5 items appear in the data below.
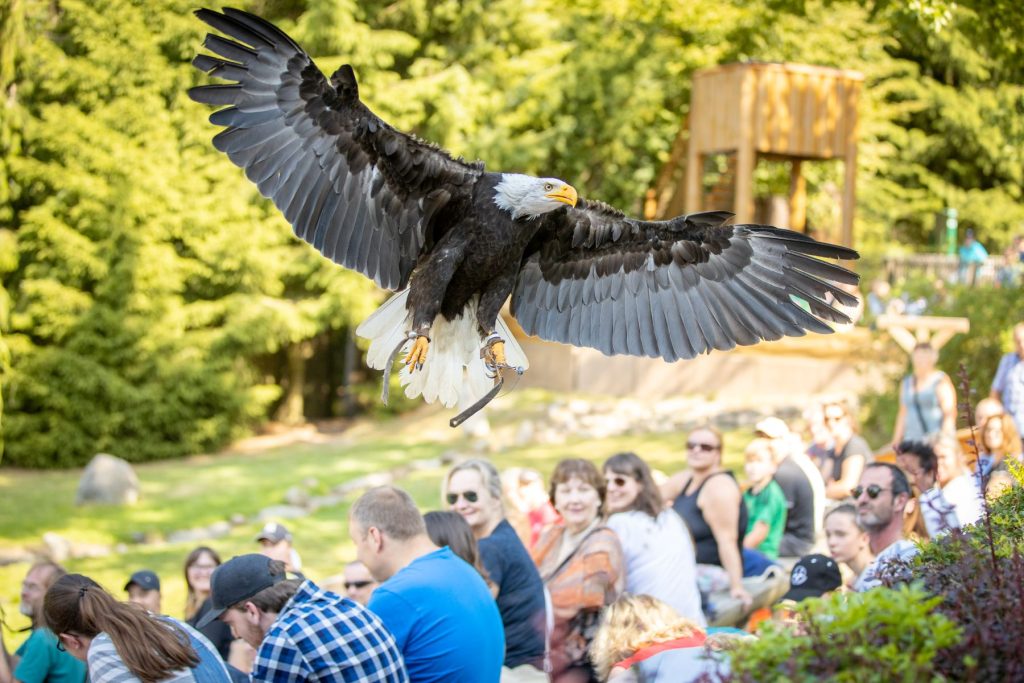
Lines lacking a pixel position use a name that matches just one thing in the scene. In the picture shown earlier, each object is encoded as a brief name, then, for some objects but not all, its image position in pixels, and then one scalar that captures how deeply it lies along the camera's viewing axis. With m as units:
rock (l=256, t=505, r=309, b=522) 11.09
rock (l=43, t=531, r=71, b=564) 9.70
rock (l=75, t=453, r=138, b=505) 11.74
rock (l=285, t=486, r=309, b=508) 11.77
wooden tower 14.14
